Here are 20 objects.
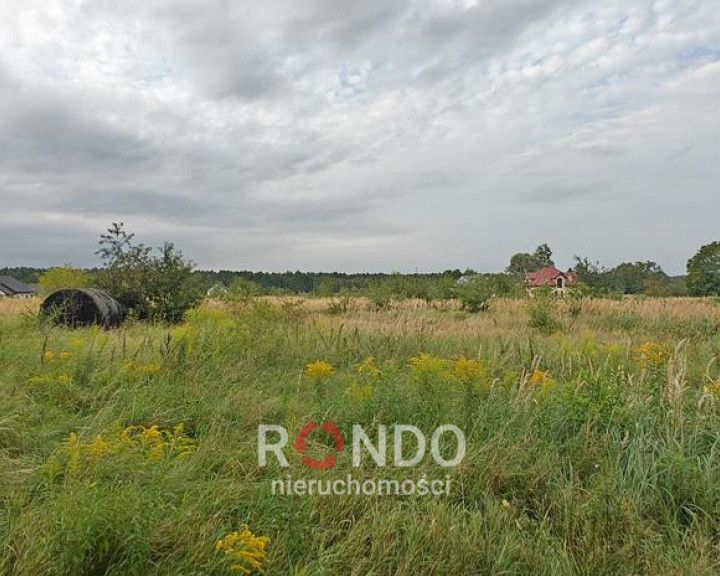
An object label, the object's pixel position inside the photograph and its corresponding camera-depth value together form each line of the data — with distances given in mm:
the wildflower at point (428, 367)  4104
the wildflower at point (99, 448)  2561
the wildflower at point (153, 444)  2754
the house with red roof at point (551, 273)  65956
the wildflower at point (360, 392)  4042
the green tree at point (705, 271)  51594
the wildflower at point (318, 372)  4617
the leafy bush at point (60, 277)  28534
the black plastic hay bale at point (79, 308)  9742
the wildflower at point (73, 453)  2448
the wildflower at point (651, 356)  4649
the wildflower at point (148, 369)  4660
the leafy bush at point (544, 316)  10988
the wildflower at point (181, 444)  2934
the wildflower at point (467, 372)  3943
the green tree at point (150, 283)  12375
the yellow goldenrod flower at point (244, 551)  1932
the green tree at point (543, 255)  90588
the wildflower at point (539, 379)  4267
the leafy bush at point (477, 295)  16953
